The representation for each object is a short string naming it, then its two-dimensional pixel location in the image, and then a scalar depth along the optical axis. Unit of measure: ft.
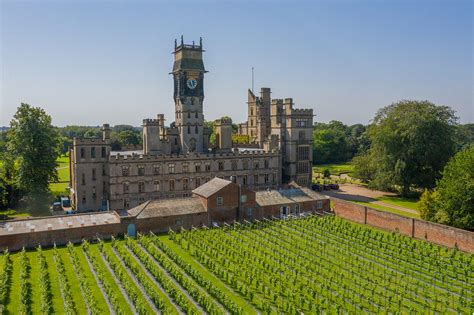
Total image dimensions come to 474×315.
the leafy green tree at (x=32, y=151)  155.94
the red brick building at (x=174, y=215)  118.42
